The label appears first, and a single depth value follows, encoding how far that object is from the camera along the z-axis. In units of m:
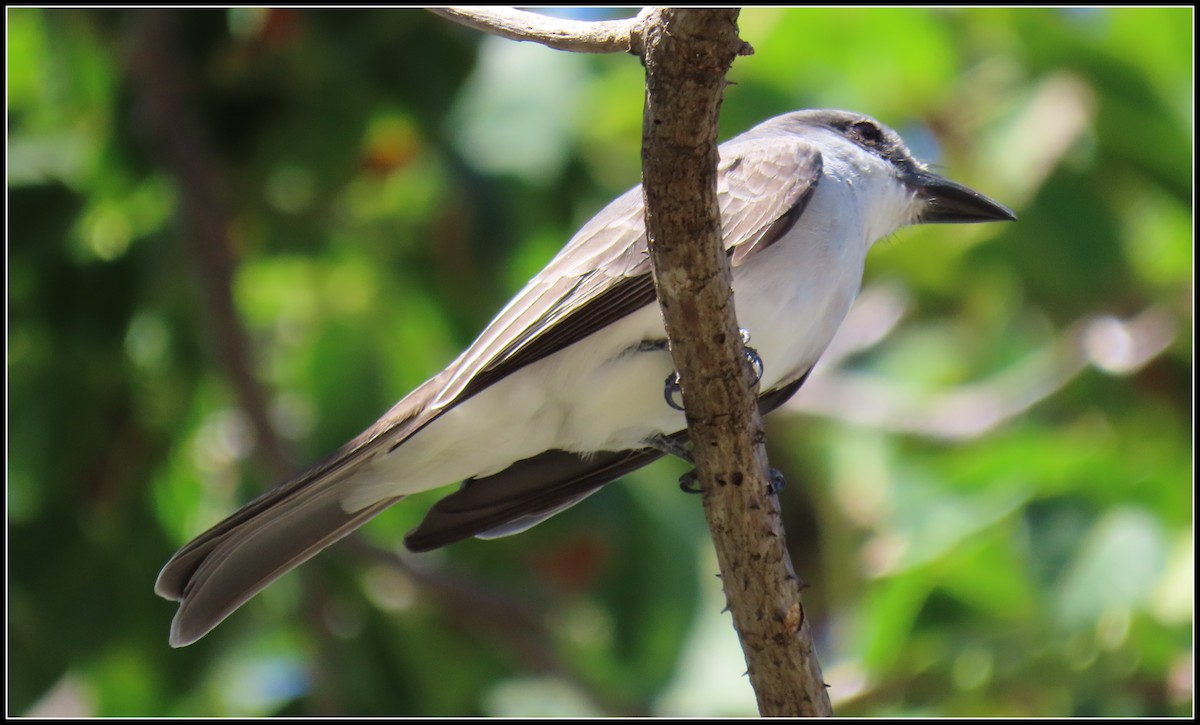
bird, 7.39
